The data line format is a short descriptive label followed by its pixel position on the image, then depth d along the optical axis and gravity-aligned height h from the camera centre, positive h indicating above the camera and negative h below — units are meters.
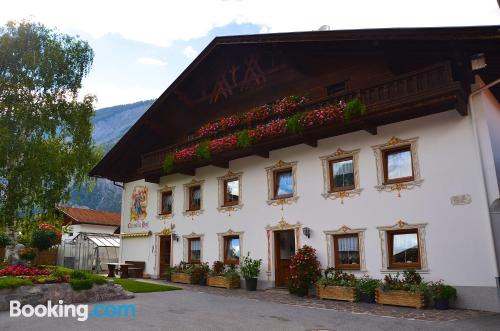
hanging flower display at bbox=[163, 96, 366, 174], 14.23 +4.72
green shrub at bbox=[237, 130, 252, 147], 16.61 +4.49
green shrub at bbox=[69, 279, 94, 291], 12.67 -0.68
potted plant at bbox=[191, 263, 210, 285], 18.62 -0.69
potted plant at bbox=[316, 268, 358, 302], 13.21 -0.91
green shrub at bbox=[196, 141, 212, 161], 18.08 +4.42
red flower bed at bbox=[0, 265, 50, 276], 13.12 -0.32
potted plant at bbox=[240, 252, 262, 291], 16.50 -0.54
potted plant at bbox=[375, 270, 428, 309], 11.77 -0.96
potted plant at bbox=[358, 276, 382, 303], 12.89 -0.96
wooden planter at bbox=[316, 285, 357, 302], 13.16 -1.10
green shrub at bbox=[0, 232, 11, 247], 18.16 +0.85
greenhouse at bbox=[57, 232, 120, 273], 30.17 +0.57
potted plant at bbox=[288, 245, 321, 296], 14.44 -0.46
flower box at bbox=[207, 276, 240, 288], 17.22 -0.94
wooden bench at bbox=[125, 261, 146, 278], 22.53 -0.49
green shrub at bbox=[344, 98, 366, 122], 13.49 +4.54
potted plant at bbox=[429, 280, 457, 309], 11.57 -1.04
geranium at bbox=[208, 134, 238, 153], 17.20 +4.56
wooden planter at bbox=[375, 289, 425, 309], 11.70 -1.16
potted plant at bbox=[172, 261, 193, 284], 19.09 -0.62
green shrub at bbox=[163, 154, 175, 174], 19.81 +4.32
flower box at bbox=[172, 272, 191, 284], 19.08 -0.84
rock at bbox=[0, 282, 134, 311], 11.37 -0.94
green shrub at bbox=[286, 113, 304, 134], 15.02 +4.54
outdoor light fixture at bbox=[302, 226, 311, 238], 15.53 +0.88
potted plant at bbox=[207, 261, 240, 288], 17.25 -0.71
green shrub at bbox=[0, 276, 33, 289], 11.32 -0.54
